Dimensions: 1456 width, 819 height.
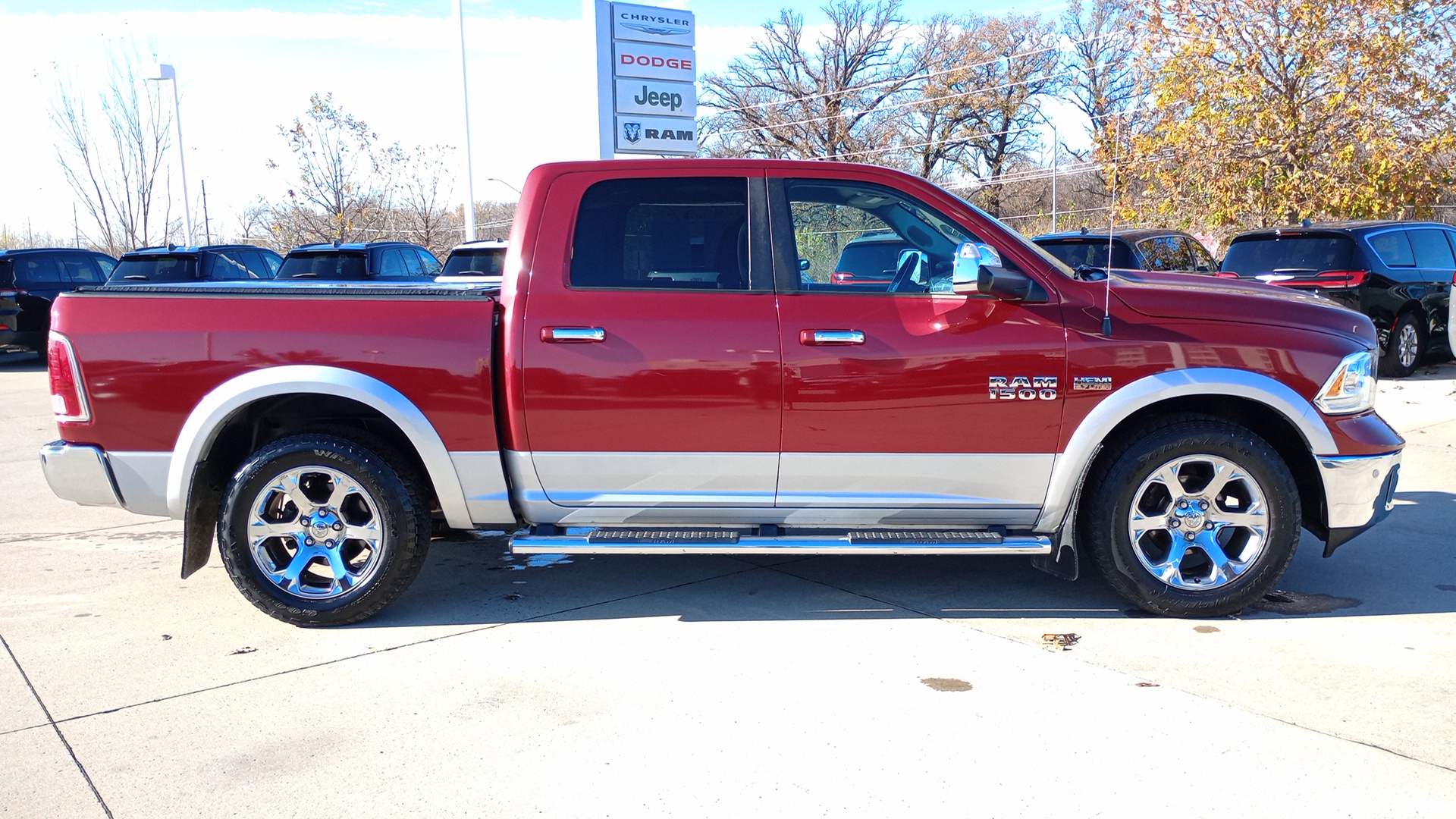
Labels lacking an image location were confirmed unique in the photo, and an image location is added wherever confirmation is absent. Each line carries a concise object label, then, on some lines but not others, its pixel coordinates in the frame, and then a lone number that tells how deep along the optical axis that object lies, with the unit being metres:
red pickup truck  4.39
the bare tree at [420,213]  24.36
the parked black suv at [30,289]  16.06
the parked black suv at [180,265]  15.05
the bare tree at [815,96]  42.19
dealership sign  15.92
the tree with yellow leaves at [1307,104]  16.27
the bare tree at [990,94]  40.06
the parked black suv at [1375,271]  11.56
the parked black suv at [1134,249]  10.83
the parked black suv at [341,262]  13.78
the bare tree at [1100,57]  37.78
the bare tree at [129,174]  27.23
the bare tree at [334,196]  23.17
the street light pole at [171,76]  23.20
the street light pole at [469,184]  17.44
